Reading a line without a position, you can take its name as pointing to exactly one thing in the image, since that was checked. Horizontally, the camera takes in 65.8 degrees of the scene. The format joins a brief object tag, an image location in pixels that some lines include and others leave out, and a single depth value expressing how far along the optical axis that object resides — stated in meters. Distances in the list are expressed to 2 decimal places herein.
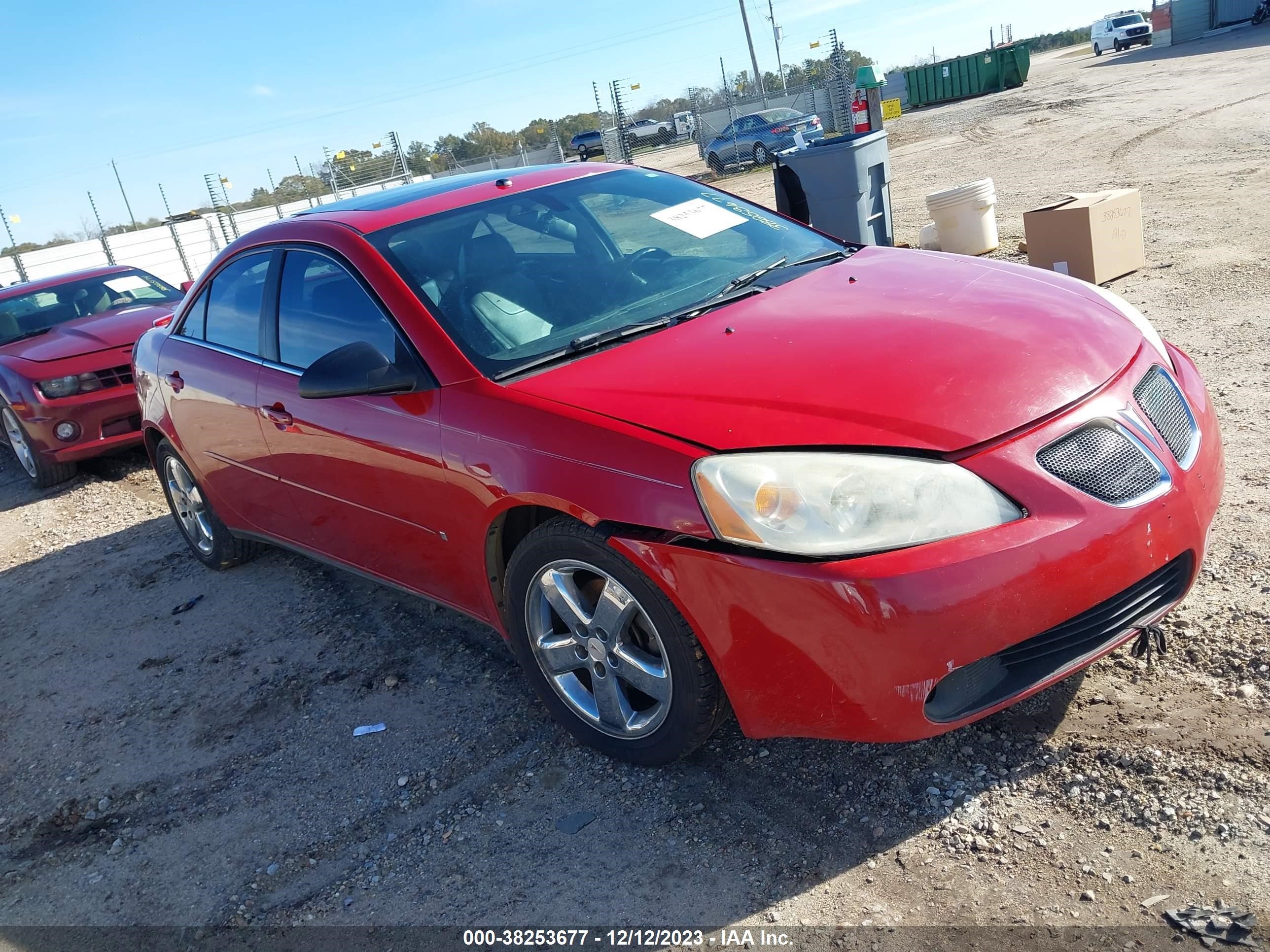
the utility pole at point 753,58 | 47.04
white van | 47.12
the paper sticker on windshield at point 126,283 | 9.11
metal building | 39.34
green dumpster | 38.75
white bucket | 8.52
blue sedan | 26.45
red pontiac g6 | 2.19
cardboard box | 7.09
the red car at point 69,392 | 7.41
